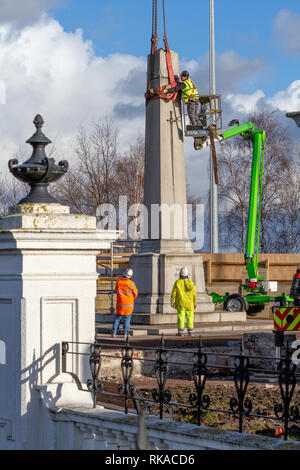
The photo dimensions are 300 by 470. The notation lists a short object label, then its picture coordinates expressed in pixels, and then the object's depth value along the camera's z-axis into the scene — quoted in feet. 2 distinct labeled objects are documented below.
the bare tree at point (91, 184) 130.82
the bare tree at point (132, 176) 135.33
